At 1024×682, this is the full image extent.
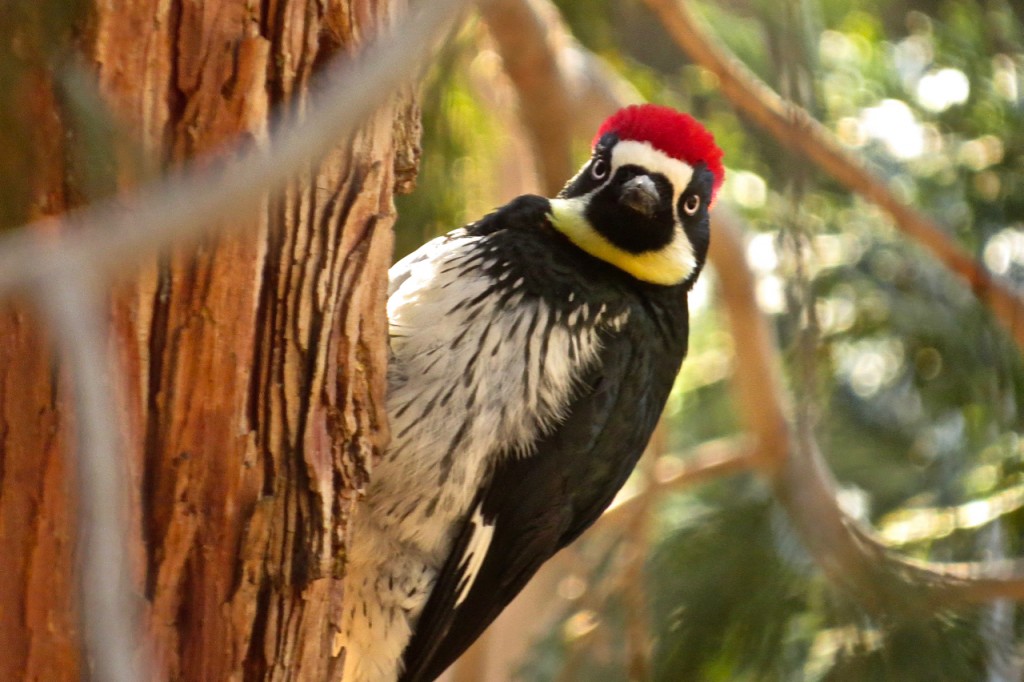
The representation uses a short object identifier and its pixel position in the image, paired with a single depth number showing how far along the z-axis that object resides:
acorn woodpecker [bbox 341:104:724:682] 4.42
